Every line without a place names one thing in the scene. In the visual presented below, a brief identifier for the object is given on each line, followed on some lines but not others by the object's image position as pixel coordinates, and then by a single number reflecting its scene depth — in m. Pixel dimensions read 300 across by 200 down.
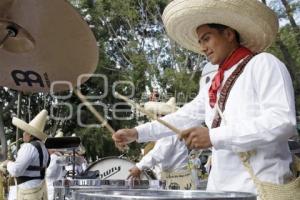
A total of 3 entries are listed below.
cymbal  2.27
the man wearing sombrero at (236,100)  2.46
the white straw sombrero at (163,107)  6.45
